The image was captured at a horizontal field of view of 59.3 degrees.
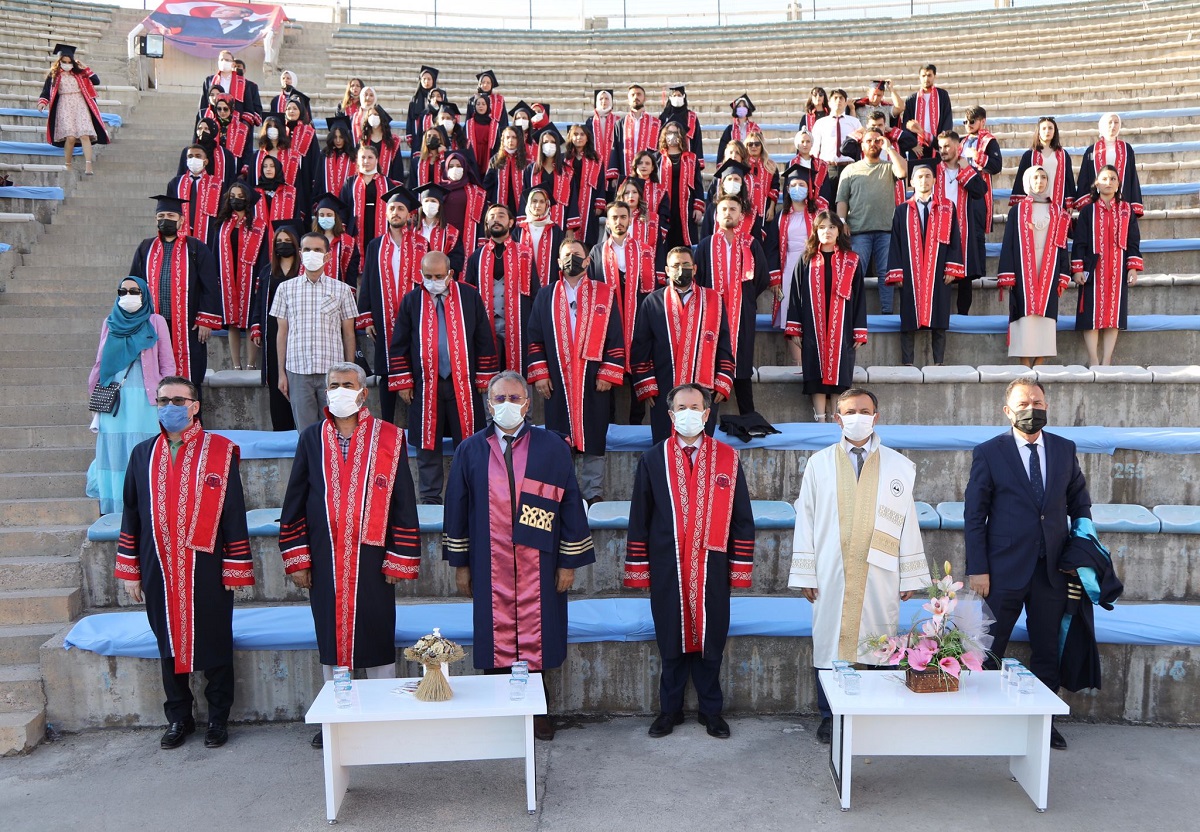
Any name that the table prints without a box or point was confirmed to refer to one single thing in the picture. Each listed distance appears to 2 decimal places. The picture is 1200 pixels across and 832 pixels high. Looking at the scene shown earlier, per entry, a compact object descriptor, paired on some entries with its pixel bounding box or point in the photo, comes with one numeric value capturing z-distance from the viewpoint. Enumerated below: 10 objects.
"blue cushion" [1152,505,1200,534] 5.56
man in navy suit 4.71
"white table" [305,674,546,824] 4.11
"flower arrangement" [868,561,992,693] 4.12
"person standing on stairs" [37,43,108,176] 11.31
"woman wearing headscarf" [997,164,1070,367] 7.66
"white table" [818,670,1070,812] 4.09
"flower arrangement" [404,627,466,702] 4.15
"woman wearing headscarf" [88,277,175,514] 6.11
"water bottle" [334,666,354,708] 4.16
